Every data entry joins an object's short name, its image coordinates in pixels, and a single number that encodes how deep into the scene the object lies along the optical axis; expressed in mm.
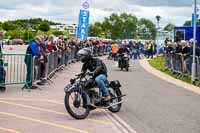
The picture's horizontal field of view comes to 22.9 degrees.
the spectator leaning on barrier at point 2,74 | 15492
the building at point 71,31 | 76688
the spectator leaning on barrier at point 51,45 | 22534
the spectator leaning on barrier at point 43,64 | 17734
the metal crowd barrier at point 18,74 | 15570
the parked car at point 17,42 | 82850
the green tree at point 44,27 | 117712
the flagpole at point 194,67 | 20395
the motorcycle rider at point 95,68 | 11422
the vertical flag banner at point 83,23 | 29875
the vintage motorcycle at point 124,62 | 28722
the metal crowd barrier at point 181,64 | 20825
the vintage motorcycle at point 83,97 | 10969
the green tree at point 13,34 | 110069
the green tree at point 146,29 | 77375
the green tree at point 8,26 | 135500
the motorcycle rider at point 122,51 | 29500
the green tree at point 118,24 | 87250
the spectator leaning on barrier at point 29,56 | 16438
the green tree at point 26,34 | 99925
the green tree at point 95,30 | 91306
